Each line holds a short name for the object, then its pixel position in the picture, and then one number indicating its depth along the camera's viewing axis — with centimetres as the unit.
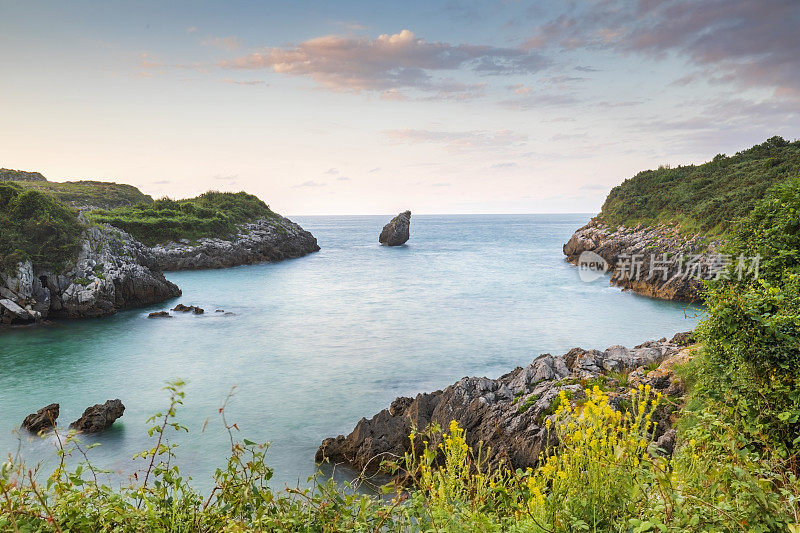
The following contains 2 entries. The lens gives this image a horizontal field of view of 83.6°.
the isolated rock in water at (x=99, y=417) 1277
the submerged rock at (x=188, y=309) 2778
